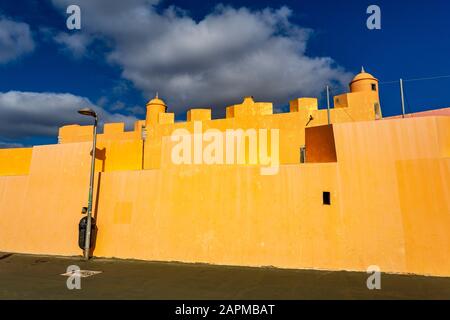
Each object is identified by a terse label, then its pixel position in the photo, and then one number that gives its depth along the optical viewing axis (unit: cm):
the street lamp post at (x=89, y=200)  977
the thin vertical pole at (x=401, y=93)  927
